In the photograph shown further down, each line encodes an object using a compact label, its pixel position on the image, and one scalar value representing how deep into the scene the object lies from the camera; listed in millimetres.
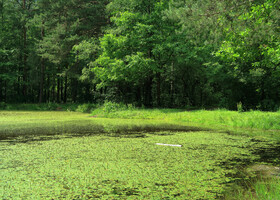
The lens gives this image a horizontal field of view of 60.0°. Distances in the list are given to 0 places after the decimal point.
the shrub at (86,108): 20375
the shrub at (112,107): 16094
